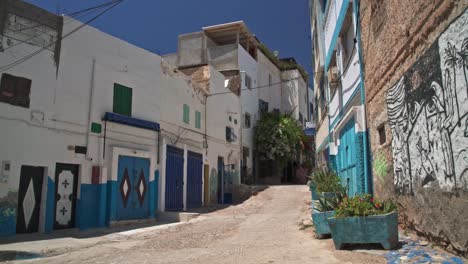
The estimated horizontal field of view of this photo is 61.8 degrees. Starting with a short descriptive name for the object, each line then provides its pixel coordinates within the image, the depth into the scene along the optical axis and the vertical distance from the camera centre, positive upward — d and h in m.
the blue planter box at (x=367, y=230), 6.49 -0.70
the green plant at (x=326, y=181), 11.62 +0.22
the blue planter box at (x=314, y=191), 13.46 -0.11
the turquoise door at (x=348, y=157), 11.71 +1.01
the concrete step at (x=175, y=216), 15.40 -1.14
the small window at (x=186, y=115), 19.06 +3.56
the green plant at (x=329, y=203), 8.35 -0.33
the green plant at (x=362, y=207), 6.79 -0.33
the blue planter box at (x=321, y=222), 8.34 -0.73
